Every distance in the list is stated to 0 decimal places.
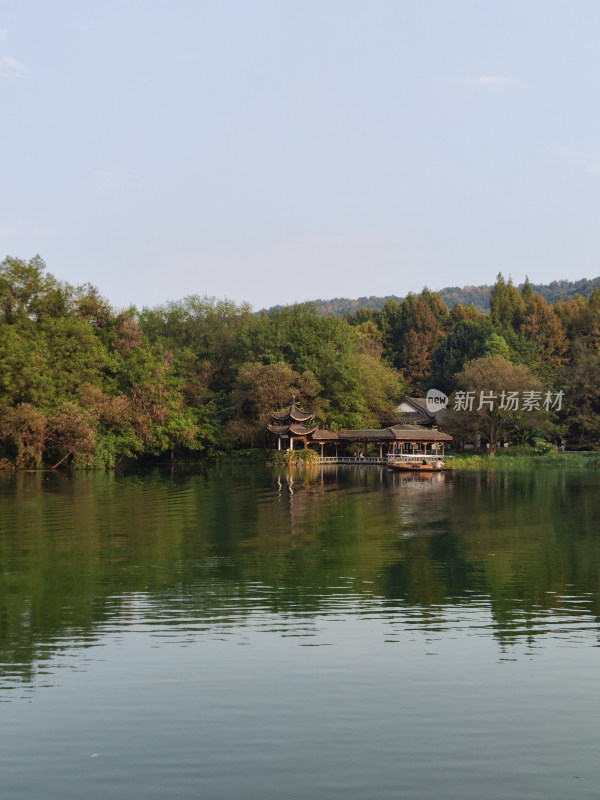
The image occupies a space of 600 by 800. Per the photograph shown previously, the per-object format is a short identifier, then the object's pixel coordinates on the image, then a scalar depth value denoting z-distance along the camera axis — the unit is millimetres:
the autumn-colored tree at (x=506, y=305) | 83062
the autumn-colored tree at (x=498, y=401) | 61031
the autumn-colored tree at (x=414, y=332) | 87500
